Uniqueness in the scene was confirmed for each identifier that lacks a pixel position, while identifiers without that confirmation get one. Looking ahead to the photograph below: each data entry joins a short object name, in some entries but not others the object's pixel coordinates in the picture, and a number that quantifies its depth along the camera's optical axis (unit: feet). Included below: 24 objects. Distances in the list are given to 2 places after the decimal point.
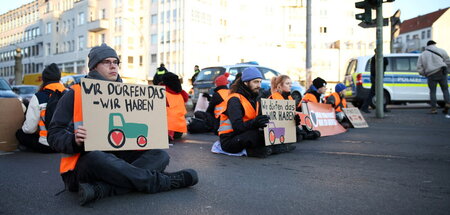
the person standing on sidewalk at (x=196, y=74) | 56.78
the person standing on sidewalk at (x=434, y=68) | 40.75
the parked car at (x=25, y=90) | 74.95
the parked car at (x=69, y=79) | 76.26
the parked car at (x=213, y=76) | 52.06
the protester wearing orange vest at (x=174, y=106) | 28.17
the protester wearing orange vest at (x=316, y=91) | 33.07
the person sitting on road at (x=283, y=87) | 26.68
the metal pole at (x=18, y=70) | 140.87
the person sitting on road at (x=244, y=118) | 19.93
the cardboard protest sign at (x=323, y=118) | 30.67
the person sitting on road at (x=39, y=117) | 22.27
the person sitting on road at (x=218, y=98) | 32.37
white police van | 50.88
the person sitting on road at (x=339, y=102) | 34.79
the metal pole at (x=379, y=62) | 39.19
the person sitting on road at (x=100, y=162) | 12.13
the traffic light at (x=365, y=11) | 38.86
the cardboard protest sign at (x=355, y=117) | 35.37
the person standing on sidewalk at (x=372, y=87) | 44.29
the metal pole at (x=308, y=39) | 62.13
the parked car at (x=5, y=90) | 52.19
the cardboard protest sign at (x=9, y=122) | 23.39
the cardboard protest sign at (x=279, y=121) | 20.07
